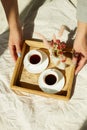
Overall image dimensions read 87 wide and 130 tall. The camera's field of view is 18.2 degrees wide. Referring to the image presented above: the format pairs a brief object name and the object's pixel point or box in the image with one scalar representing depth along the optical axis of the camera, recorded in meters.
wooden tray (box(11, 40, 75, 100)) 0.96
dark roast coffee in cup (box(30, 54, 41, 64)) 1.01
